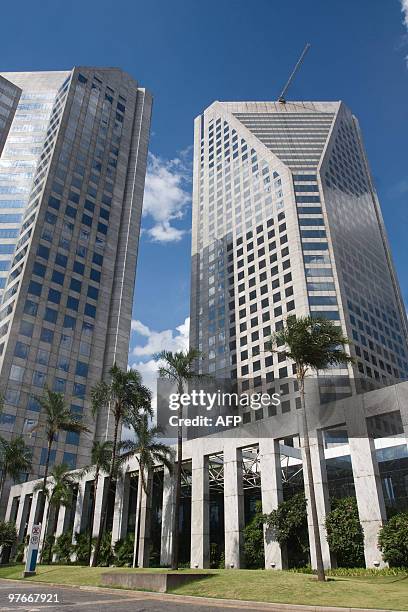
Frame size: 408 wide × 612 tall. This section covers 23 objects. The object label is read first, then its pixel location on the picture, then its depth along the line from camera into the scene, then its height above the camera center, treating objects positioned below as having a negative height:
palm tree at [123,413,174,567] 39.84 +7.87
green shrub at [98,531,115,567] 42.84 -0.32
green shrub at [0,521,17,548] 49.24 +1.49
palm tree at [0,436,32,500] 53.12 +9.43
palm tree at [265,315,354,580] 30.69 +12.44
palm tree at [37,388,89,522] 45.56 +11.89
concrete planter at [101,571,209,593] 23.11 -1.40
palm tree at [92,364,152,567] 41.62 +12.50
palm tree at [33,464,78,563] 50.00 +5.93
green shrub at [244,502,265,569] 36.03 +0.26
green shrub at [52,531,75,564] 47.92 +0.19
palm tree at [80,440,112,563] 46.16 +8.32
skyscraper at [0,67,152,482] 76.19 +56.63
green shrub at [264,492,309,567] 31.08 +1.70
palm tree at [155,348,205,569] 37.47 +13.21
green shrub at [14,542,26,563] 52.77 -0.32
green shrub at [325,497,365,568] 28.17 +0.81
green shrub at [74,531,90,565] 45.62 +0.19
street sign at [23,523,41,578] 33.72 -0.20
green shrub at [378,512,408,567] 25.27 +0.45
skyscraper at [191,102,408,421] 91.38 +63.29
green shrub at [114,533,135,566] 41.75 +0.02
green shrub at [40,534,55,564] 49.86 +0.19
